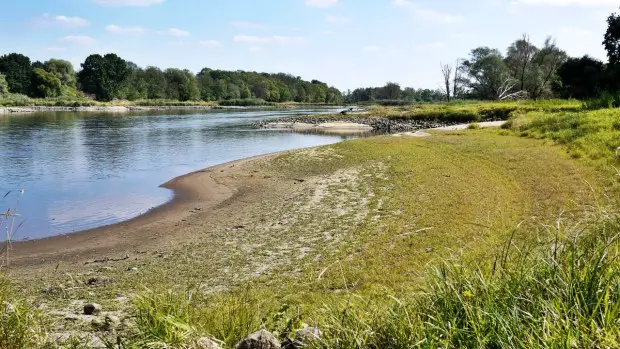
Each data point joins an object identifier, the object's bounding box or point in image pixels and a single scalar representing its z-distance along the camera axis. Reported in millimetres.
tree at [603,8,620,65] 37031
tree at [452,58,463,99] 92312
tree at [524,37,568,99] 65000
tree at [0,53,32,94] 105294
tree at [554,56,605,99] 41094
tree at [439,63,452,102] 88619
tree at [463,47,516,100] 79356
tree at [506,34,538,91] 73625
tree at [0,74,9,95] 95562
